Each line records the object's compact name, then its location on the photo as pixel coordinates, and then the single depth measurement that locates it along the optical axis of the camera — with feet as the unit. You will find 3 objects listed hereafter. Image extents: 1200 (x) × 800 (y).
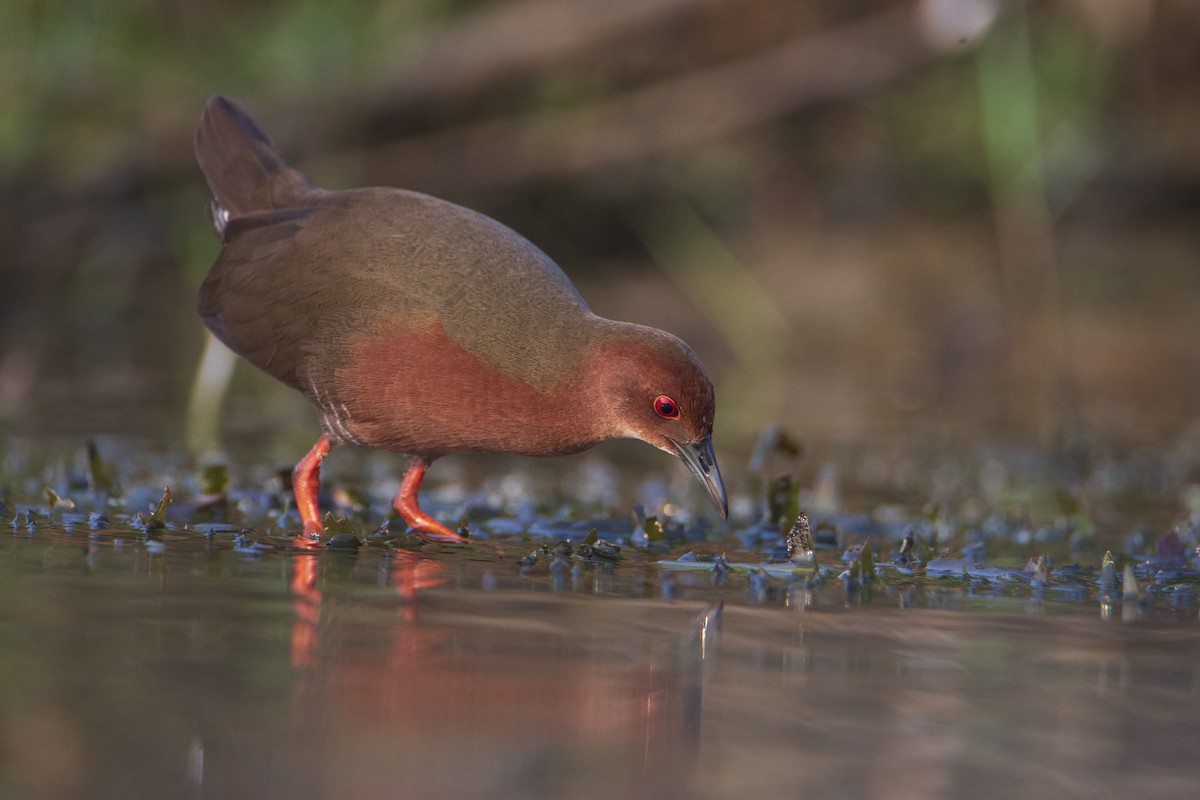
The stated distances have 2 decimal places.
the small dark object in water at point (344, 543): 27.07
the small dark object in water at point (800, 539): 27.61
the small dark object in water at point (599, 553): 27.58
